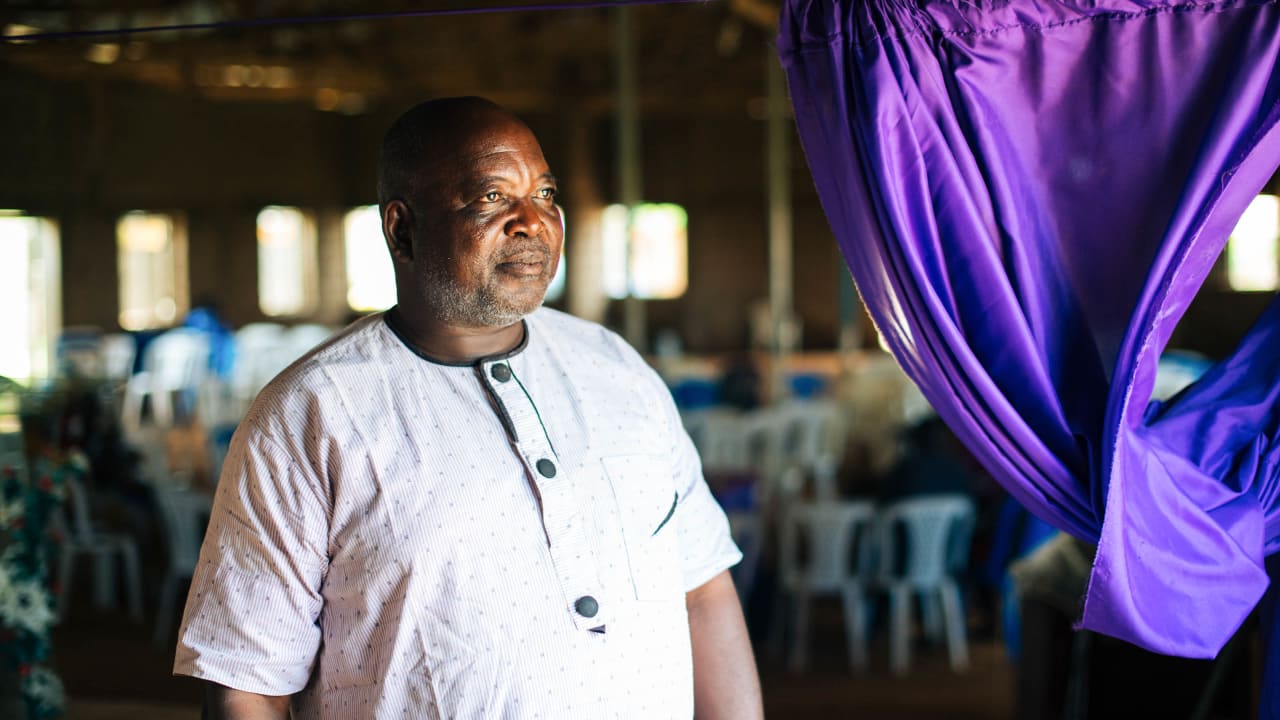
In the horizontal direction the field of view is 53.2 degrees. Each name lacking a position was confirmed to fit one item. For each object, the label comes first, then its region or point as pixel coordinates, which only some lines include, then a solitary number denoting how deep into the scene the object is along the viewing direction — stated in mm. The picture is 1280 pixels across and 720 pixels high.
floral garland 3236
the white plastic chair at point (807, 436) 7980
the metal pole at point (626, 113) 7668
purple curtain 1505
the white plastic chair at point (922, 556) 5535
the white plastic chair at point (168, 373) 12065
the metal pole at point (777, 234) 9031
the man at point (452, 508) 1446
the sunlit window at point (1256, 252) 13086
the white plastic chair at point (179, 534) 5734
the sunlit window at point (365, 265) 16438
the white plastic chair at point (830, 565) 5586
